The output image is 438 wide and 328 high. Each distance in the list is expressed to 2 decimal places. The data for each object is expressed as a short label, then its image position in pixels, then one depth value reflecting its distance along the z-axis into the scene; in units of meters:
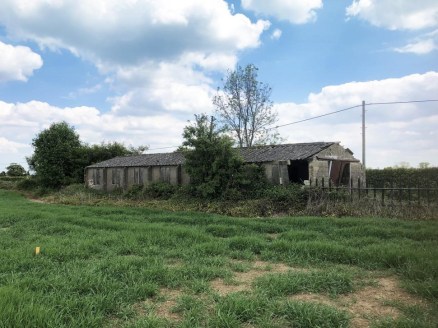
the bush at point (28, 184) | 34.59
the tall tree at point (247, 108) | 35.22
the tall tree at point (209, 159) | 17.78
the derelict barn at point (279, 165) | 18.72
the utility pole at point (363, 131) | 24.52
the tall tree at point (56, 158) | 32.31
